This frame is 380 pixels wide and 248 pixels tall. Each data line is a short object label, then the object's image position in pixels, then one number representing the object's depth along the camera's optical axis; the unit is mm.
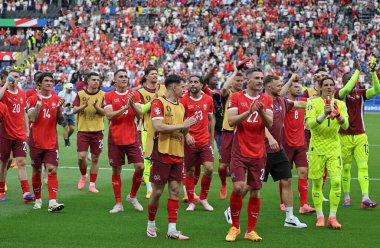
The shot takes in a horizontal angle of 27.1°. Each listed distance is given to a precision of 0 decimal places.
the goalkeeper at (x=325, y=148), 12188
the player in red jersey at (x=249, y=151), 11188
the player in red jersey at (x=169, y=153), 11406
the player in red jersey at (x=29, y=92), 16969
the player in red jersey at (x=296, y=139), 13734
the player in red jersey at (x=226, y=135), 14727
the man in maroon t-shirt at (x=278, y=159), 12305
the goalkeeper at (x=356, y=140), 14070
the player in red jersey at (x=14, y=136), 14617
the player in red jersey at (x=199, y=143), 13906
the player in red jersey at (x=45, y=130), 13609
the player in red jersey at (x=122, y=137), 13961
